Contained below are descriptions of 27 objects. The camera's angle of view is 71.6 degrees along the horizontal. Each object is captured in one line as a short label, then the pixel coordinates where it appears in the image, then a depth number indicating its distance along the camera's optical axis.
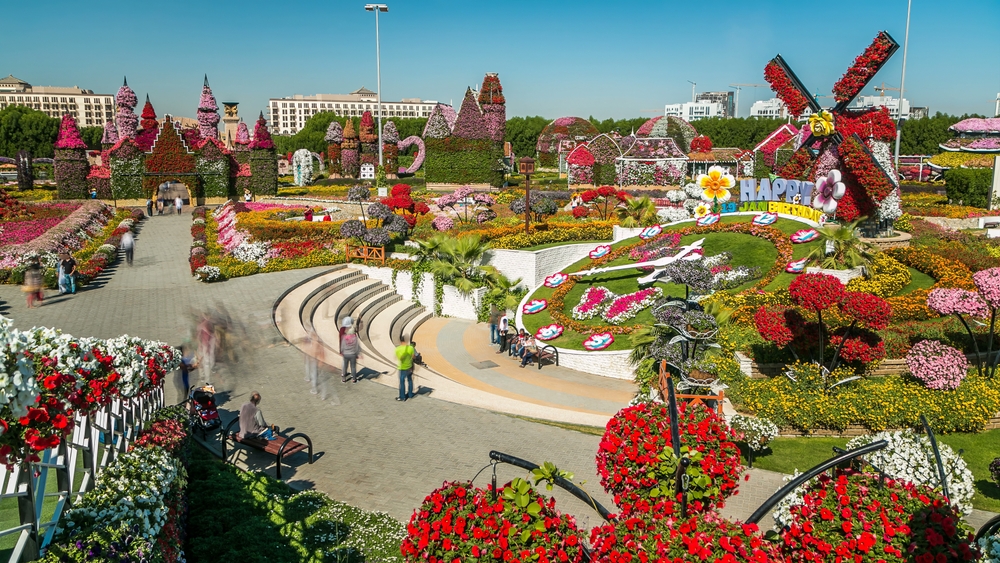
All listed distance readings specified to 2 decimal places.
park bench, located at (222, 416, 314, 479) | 9.20
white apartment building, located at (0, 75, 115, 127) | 164.88
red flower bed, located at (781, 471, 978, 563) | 4.93
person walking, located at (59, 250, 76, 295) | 18.31
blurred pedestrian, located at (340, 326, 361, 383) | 12.98
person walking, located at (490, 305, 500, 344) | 19.48
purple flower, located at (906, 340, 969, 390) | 12.14
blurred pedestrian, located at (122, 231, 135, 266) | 22.51
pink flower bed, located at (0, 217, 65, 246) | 23.92
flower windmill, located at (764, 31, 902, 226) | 20.64
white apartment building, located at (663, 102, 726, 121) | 193.25
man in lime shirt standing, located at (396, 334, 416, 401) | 12.38
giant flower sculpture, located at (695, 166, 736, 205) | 26.83
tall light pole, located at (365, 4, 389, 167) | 42.75
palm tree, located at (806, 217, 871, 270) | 18.34
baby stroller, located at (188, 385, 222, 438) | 10.12
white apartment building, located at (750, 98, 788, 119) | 176.10
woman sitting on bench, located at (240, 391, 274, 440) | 9.62
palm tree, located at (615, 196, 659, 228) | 27.57
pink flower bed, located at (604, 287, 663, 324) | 18.86
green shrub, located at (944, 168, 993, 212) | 36.25
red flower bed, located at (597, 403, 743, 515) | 5.35
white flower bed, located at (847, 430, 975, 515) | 8.09
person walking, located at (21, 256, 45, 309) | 16.97
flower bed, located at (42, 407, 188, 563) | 5.36
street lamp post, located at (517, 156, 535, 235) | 25.74
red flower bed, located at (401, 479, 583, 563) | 4.70
